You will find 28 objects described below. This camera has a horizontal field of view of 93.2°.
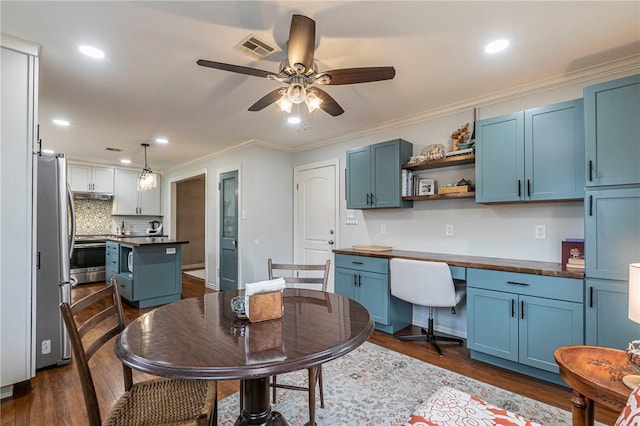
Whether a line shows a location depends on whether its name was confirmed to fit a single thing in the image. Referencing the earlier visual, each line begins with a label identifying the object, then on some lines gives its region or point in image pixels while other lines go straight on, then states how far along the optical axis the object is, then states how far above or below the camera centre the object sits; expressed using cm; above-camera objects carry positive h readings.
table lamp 123 -39
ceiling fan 161 +86
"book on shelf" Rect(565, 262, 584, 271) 222 -38
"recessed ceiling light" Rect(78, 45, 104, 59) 213 +118
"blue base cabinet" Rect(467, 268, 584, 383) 217 -80
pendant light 471 +55
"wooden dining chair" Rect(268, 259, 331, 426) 161 -51
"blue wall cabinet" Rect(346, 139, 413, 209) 338 +48
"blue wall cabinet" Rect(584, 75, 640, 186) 198 +57
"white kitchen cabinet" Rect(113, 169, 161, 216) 654 +39
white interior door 444 +5
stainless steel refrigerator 248 -36
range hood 615 +41
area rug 189 -127
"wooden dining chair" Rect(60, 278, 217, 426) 109 -79
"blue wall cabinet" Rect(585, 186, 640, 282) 197 -11
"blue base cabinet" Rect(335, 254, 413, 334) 321 -82
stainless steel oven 566 -86
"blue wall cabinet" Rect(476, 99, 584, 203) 232 +50
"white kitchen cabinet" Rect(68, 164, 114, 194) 595 +75
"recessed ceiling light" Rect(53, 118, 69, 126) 369 +116
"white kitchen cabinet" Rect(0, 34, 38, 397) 202 +4
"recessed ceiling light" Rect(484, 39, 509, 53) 209 +119
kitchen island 412 -80
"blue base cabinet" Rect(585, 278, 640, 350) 198 -68
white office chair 267 -65
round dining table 98 -48
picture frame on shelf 327 +31
